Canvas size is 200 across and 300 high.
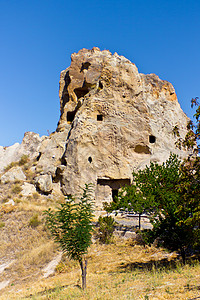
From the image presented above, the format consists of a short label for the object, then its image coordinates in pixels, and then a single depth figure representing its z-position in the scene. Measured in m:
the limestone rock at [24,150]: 33.00
